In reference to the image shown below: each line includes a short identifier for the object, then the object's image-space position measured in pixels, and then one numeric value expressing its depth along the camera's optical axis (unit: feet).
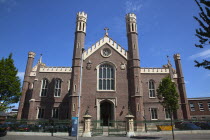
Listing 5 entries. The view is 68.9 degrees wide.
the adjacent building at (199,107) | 122.83
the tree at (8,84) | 82.69
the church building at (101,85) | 81.76
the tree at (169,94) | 54.89
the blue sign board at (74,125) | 46.65
